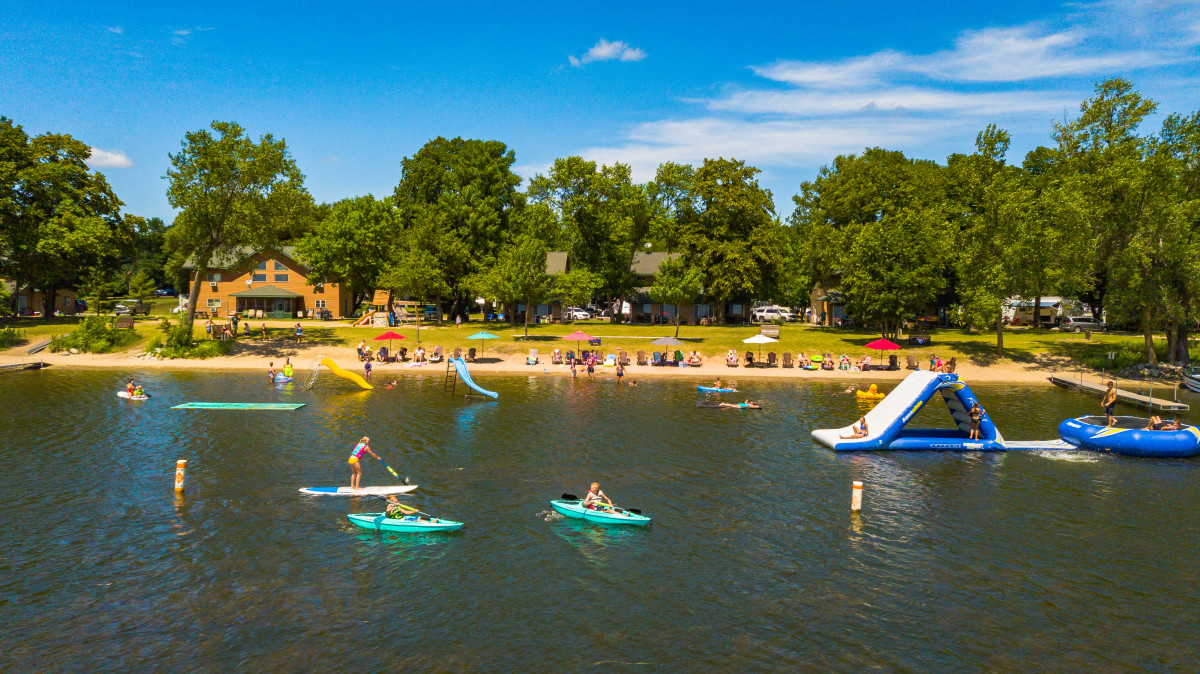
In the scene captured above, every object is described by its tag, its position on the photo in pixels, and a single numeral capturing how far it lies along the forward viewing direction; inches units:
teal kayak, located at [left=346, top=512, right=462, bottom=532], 804.0
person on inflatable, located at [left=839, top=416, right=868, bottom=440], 1229.7
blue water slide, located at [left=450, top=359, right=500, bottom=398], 1715.1
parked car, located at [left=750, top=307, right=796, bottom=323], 4010.8
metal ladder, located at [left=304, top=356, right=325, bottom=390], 1929.1
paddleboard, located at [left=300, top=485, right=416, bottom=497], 919.7
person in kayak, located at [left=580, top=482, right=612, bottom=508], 850.8
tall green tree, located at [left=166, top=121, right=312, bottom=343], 2346.2
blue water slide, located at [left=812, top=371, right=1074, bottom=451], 1230.9
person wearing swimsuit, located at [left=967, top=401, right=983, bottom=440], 1242.6
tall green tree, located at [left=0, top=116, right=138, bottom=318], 2770.7
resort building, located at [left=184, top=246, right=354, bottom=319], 3668.8
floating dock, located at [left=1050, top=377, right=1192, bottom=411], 1625.2
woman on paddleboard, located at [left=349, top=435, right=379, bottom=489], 933.2
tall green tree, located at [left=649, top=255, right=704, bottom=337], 2942.9
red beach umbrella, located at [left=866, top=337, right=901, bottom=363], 2161.7
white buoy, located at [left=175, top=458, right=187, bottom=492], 909.8
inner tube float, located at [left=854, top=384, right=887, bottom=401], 1764.3
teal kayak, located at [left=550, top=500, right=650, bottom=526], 831.7
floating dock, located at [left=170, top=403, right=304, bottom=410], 1544.2
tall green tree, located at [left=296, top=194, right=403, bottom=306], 3284.9
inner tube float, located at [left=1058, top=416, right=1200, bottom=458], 1184.8
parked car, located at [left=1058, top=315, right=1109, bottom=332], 3223.4
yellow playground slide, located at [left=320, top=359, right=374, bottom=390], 1852.9
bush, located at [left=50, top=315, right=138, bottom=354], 2407.7
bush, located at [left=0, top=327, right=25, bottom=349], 2432.7
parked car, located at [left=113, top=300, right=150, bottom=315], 3781.0
